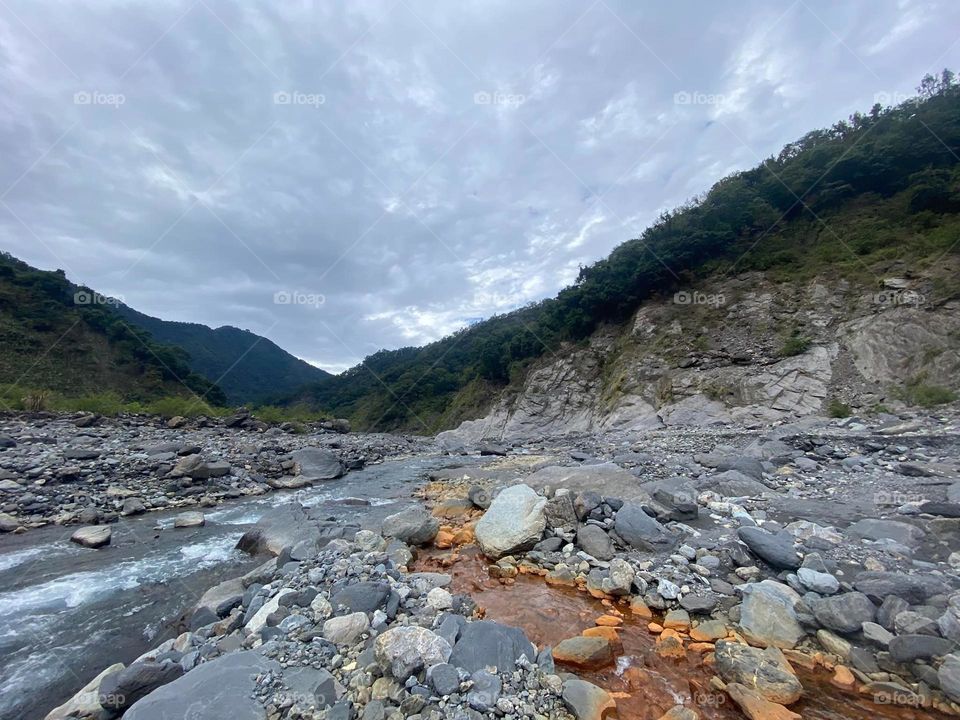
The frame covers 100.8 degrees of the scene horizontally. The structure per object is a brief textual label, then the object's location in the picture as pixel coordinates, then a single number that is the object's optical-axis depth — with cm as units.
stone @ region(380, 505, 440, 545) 681
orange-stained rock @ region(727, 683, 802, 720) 290
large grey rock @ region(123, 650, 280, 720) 272
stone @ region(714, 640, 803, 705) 311
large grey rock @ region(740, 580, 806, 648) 375
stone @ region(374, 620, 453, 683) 311
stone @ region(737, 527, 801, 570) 483
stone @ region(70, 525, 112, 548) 739
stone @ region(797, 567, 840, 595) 422
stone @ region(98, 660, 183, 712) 320
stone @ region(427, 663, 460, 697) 294
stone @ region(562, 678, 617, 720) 287
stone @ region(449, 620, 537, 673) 324
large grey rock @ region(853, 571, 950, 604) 382
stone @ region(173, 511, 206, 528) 871
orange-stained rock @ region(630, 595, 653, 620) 439
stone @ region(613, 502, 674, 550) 574
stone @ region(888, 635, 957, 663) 318
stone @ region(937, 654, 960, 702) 292
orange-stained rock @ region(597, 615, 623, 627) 426
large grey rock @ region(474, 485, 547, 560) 602
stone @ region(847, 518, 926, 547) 525
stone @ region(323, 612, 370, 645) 360
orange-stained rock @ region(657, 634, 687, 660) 370
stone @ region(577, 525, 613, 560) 564
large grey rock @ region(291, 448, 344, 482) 1488
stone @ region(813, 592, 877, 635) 366
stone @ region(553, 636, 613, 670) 352
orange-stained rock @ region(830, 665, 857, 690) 324
